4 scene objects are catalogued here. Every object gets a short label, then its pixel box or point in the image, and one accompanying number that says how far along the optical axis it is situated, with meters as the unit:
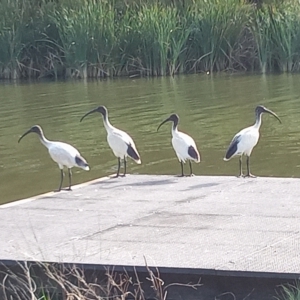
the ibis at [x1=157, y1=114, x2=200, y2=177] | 10.38
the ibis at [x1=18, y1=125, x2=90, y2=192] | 9.68
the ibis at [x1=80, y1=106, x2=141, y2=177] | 10.52
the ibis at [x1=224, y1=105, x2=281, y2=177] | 10.31
